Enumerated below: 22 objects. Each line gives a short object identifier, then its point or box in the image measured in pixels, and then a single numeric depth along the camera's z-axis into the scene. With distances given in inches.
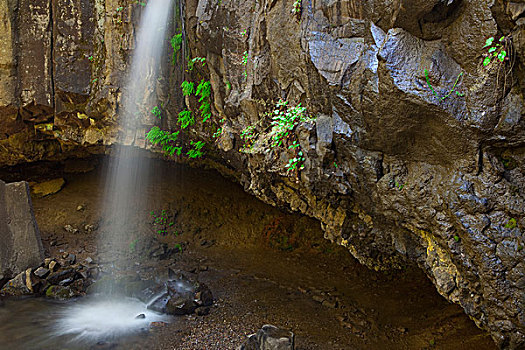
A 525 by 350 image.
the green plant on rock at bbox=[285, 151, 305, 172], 191.8
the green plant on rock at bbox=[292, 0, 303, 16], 173.8
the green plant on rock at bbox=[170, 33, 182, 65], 292.2
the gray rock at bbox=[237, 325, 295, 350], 168.5
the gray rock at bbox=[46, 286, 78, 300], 259.6
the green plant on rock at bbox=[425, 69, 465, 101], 126.8
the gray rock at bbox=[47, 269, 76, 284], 271.9
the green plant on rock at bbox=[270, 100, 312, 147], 189.2
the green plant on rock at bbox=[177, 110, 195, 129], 299.9
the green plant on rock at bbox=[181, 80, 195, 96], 284.2
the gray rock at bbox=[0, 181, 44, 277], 275.7
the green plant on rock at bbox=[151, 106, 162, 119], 322.3
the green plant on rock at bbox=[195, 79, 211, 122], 269.4
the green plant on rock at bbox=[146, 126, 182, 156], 326.0
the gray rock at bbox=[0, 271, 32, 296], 260.5
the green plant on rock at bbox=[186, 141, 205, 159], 309.4
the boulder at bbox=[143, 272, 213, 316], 233.0
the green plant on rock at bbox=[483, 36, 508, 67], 113.4
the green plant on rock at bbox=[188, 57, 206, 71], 257.3
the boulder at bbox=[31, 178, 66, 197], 408.8
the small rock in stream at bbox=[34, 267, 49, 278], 274.4
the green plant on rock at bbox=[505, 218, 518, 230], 123.3
